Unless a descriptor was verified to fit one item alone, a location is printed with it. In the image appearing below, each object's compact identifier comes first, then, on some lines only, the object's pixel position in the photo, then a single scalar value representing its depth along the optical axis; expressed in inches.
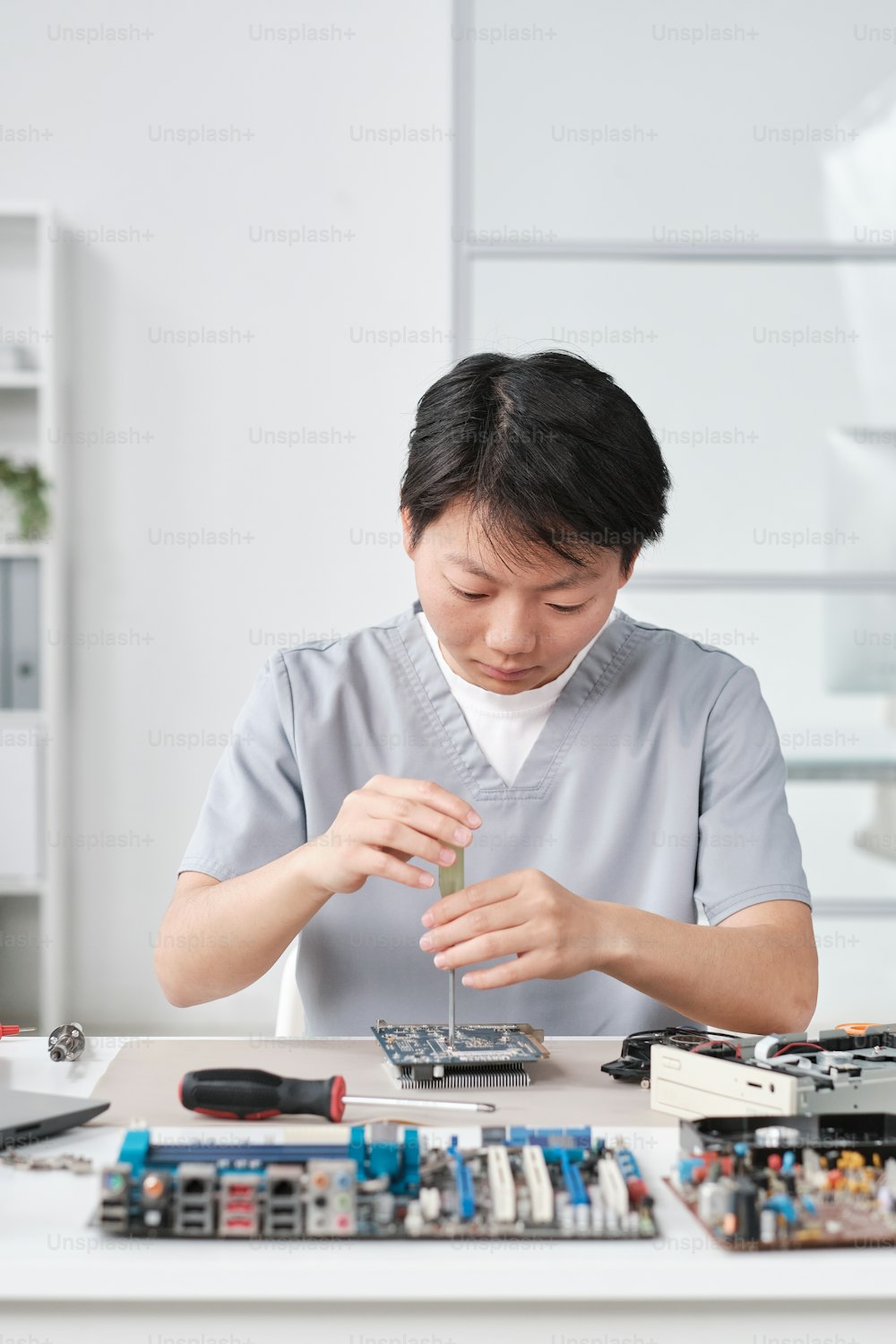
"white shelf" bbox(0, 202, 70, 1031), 126.0
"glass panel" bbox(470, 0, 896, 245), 113.1
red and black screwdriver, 36.5
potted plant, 126.6
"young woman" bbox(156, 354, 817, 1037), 45.8
